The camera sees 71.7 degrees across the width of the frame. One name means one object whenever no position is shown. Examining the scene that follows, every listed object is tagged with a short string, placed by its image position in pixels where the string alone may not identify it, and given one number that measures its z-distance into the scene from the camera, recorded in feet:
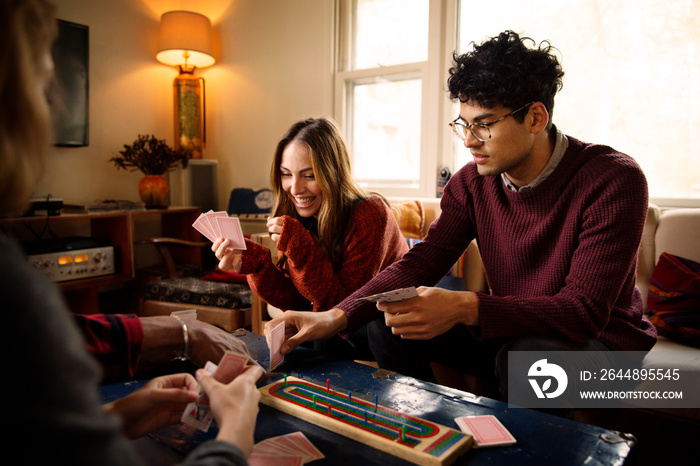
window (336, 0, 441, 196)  10.19
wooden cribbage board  2.76
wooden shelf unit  9.69
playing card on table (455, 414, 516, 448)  2.88
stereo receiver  9.10
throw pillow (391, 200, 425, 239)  8.15
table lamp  11.84
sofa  5.02
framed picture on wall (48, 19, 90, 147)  10.61
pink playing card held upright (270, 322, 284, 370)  3.89
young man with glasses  4.10
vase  11.37
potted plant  11.35
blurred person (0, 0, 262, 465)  1.42
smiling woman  5.84
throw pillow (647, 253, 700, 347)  5.69
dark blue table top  2.78
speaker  12.26
